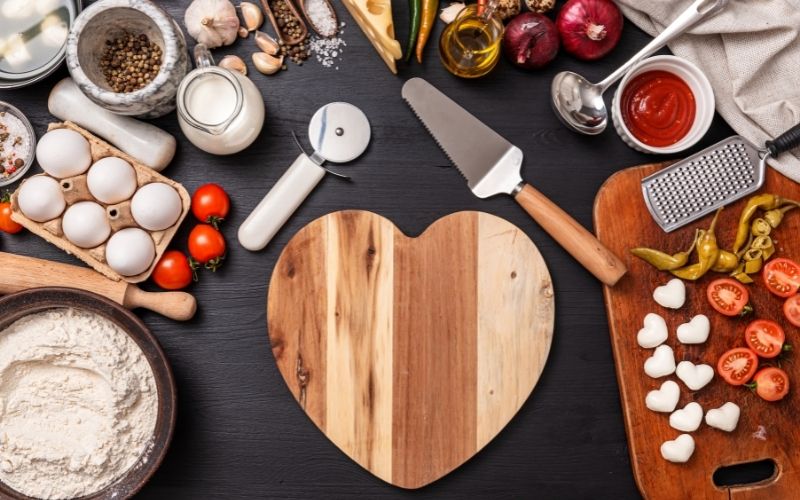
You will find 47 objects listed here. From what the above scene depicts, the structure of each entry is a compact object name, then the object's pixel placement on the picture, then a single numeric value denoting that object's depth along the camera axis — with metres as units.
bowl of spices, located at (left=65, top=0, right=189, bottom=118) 1.11
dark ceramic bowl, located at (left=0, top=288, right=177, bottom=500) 1.09
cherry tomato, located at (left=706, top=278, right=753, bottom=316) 1.25
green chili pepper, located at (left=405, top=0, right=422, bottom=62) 1.24
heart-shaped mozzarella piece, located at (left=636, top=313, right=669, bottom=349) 1.24
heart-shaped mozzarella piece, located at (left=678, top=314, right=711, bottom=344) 1.24
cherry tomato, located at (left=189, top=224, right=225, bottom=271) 1.20
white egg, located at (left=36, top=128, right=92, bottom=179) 1.15
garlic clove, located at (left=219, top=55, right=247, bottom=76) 1.24
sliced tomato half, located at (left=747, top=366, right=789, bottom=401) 1.24
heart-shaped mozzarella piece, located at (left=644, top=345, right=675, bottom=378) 1.23
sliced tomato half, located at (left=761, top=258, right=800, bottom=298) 1.26
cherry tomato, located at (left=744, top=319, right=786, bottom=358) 1.25
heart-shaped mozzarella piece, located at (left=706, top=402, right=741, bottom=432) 1.23
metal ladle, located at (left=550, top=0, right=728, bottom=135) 1.25
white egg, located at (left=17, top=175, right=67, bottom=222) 1.15
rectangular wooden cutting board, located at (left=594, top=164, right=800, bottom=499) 1.25
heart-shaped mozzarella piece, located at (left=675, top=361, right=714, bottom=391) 1.24
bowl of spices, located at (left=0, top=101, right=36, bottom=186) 1.23
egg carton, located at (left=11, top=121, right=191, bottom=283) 1.17
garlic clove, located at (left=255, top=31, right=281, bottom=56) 1.25
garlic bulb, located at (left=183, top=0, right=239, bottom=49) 1.22
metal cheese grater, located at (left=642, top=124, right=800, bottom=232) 1.25
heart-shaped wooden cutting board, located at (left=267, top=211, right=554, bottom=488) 1.22
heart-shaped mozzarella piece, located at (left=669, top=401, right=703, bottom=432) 1.23
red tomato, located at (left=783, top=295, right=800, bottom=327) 1.25
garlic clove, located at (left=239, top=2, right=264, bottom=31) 1.25
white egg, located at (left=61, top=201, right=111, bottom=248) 1.15
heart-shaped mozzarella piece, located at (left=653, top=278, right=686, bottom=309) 1.25
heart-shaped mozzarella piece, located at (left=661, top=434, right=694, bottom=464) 1.22
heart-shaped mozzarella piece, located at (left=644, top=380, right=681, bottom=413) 1.23
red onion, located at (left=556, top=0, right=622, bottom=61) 1.22
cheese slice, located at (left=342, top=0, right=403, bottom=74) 1.18
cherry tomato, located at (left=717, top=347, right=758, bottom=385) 1.25
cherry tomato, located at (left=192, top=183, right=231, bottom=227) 1.21
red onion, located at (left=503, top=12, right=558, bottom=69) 1.22
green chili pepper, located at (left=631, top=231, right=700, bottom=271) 1.24
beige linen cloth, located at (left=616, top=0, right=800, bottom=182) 1.22
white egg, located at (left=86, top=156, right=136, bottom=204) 1.16
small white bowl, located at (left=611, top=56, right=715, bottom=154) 1.22
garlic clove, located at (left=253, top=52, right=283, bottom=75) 1.25
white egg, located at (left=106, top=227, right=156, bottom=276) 1.16
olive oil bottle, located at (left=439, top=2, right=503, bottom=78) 1.21
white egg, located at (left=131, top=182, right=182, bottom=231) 1.16
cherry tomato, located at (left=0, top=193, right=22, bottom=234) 1.19
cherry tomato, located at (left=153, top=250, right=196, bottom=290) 1.20
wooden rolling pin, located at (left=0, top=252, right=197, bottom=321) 1.16
